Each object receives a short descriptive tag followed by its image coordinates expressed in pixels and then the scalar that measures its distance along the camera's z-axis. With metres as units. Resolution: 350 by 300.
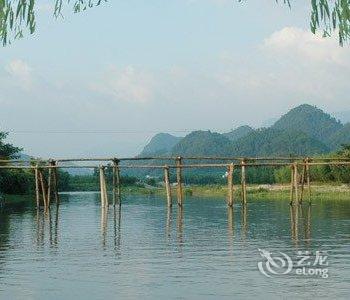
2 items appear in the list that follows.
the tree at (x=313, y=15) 5.48
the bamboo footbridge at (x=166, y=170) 21.44
